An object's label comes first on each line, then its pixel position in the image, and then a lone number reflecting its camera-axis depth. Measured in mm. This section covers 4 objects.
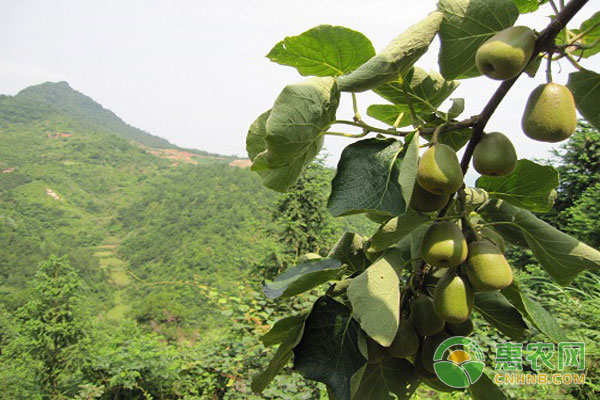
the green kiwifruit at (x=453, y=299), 522
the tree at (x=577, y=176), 5270
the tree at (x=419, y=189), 463
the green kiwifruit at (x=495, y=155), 488
